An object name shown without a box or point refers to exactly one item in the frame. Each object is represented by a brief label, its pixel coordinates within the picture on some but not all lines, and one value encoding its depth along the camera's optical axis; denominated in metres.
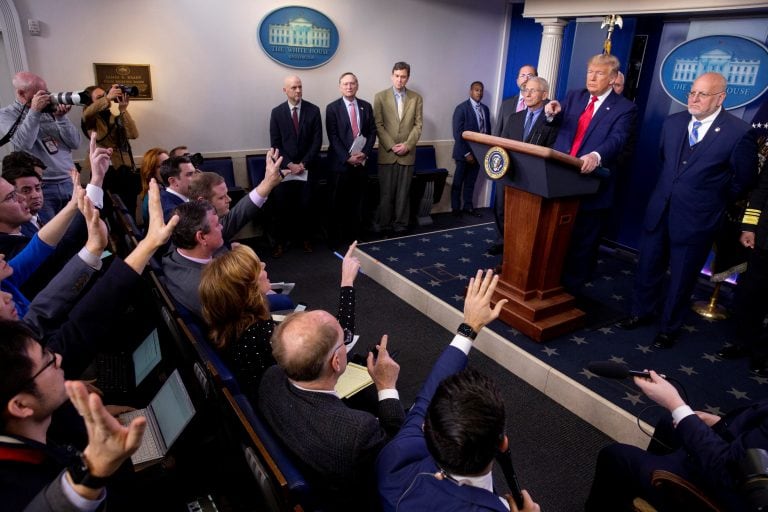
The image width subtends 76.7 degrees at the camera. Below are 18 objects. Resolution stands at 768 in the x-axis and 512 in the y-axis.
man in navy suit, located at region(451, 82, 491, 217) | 6.06
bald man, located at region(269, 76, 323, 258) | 4.85
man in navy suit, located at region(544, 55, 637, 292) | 3.27
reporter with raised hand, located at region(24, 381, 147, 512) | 0.86
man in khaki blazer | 5.32
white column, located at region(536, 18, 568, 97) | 4.88
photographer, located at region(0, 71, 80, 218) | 3.29
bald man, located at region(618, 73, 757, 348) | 2.83
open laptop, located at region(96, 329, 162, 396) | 1.82
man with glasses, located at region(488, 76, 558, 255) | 3.66
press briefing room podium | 2.87
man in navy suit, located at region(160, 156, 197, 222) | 3.11
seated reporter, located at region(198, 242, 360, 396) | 1.75
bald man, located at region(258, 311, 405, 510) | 1.30
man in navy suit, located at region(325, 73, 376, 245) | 5.04
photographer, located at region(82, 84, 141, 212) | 4.09
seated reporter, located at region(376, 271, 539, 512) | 1.07
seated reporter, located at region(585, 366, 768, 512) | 1.42
